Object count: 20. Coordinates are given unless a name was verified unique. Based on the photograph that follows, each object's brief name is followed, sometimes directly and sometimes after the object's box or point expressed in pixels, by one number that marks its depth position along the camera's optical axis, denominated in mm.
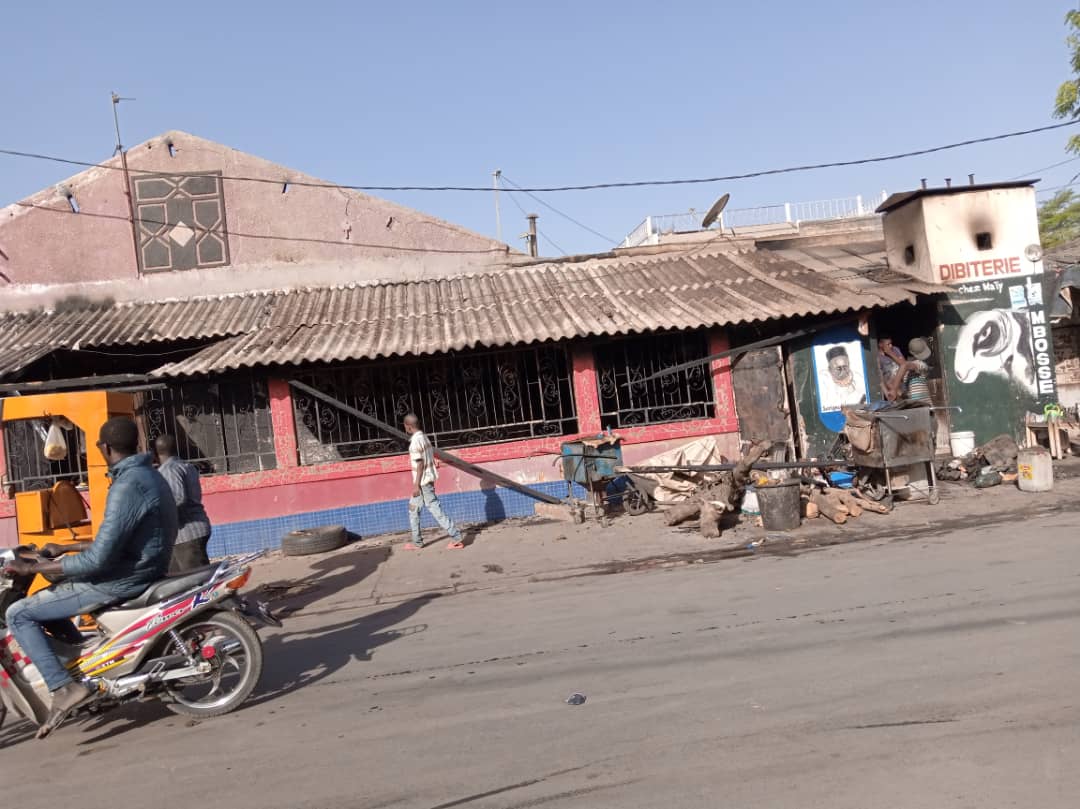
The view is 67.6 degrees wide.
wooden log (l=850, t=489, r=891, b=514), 9773
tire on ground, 11109
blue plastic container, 10695
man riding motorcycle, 4660
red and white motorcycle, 4754
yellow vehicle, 7363
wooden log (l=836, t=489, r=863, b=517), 9703
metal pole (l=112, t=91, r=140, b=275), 15062
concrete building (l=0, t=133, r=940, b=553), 11992
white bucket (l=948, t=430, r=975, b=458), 12930
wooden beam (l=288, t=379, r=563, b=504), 11859
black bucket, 9336
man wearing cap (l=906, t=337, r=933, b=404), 12820
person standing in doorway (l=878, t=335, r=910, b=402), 12812
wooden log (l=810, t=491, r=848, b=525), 9492
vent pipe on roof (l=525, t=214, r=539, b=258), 21308
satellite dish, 16703
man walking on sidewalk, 10250
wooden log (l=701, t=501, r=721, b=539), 9422
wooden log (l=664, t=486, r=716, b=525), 10102
